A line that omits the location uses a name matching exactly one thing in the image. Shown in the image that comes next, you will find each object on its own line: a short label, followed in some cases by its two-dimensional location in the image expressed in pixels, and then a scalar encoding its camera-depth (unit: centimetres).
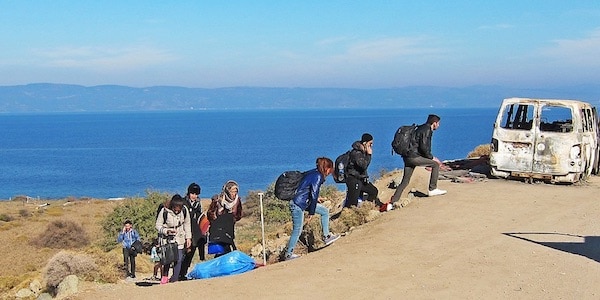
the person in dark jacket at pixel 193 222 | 1139
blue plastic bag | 1065
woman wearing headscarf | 1153
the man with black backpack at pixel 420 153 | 1341
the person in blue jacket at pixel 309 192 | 1091
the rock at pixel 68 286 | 1126
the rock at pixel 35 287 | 1448
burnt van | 1570
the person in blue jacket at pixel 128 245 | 1429
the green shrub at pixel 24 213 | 4631
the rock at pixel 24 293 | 1430
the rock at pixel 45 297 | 1312
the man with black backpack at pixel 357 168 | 1289
